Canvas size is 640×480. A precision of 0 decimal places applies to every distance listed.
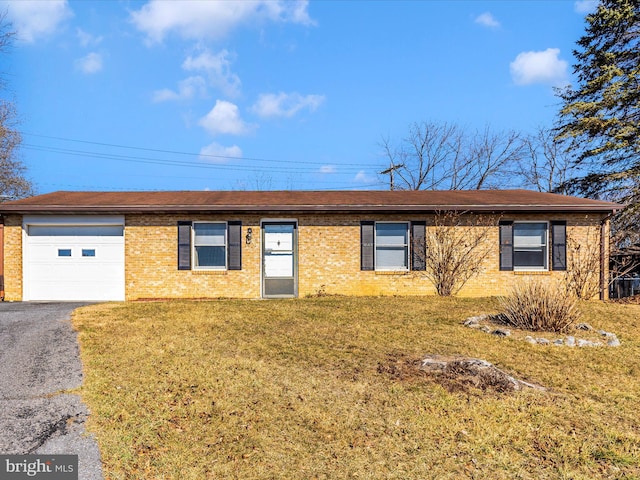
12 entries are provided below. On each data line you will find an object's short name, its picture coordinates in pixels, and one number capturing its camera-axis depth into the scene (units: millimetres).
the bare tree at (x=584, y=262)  12195
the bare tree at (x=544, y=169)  28453
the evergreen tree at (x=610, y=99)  15836
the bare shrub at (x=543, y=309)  7324
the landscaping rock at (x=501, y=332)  7059
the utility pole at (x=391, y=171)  28031
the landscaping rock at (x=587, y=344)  6713
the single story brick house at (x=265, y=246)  11805
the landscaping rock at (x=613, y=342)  6755
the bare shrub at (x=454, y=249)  12117
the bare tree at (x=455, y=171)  28988
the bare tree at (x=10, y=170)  23578
